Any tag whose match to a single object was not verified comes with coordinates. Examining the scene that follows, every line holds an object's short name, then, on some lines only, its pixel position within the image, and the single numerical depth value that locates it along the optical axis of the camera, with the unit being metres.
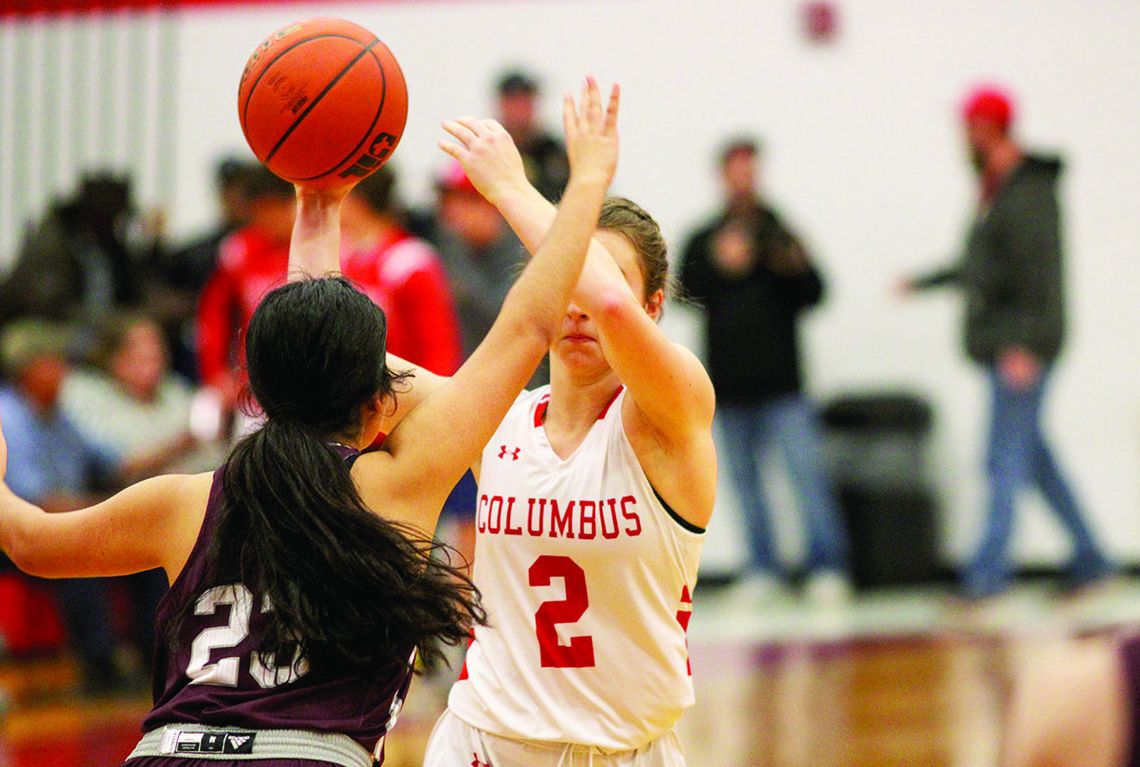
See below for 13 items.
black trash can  19.11
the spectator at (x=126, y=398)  15.27
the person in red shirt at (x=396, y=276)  11.56
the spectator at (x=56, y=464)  14.16
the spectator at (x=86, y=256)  16.86
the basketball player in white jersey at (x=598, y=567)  5.96
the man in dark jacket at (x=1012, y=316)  16.77
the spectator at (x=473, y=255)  14.20
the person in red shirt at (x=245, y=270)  12.08
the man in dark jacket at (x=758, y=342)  18.45
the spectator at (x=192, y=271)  17.61
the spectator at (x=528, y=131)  16.53
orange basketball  5.84
